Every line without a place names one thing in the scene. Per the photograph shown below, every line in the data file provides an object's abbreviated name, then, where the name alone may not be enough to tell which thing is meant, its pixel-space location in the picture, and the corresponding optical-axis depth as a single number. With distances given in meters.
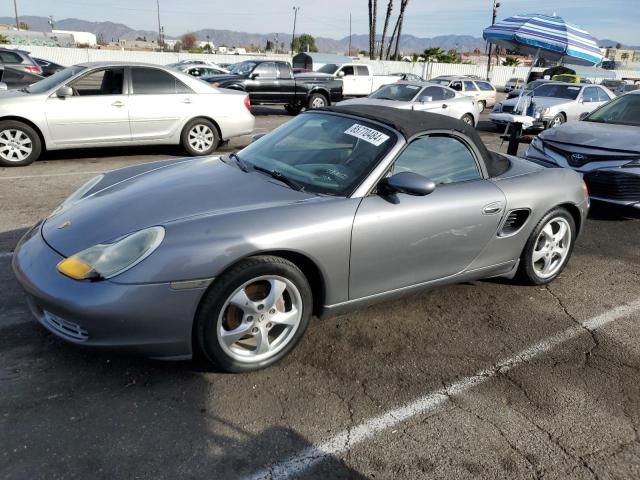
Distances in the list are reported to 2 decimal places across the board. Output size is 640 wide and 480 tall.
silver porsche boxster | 2.54
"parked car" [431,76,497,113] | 19.84
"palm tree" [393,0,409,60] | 51.45
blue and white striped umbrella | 12.06
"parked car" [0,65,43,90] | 10.84
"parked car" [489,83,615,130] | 14.02
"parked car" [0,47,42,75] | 14.13
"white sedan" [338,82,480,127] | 12.60
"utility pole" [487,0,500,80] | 44.86
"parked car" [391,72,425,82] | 25.67
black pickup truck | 15.53
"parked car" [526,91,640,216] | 5.95
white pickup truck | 21.97
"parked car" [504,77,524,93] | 32.27
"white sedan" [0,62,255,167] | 7.23
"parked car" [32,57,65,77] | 19.86
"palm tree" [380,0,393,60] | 50.81
